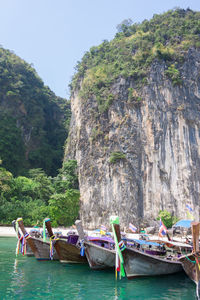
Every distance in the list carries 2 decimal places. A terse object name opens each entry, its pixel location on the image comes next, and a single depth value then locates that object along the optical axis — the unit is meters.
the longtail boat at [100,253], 13.45
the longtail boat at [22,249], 16.78
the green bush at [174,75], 37.60
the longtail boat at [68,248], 14.88
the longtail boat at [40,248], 16.34
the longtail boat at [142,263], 11.55
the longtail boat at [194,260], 9.27
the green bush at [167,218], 31.64
